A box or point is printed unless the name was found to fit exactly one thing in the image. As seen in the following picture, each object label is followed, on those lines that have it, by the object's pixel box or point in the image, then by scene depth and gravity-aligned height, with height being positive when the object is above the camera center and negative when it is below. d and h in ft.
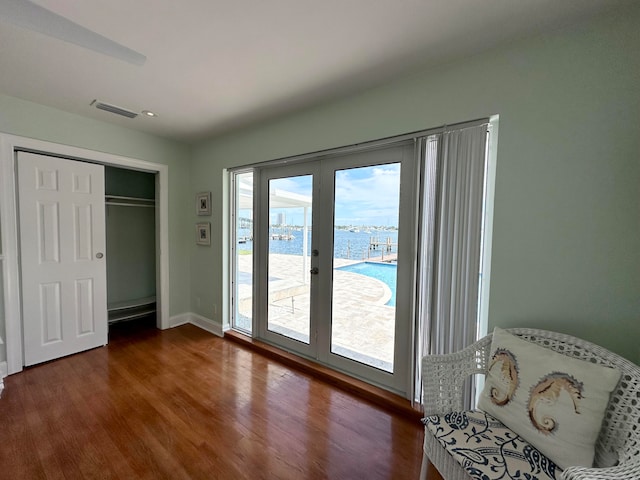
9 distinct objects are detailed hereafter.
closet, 11.95 -0.91
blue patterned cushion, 3.39 -2.98
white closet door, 8.38 -1.10
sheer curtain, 5.70 -0.19
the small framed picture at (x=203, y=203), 11.46 +0.99
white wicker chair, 3.22 -2.55
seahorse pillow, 3.46 -2.31
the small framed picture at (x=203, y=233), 11.54 -0.32
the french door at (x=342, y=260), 7.09 -0.97
